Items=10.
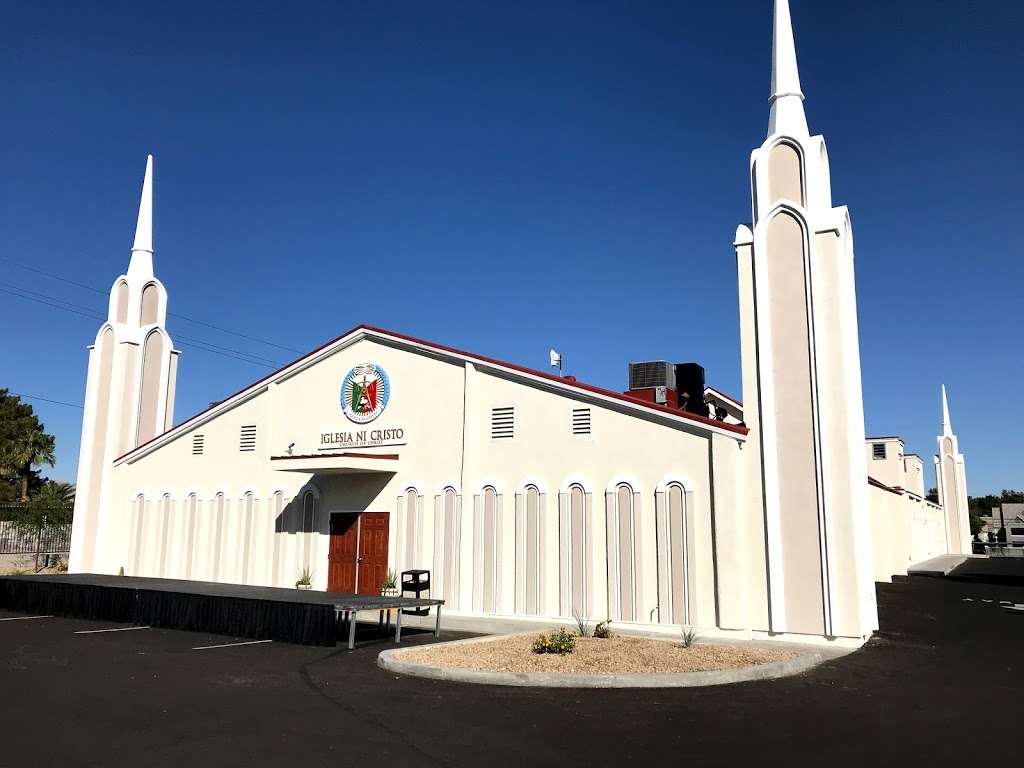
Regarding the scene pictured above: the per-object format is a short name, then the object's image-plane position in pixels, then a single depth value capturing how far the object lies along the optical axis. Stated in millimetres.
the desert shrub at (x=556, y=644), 13070
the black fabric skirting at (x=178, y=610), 15258
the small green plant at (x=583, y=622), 15617
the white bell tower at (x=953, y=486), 62625
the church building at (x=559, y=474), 15922
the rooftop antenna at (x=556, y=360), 22580
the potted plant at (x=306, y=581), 22000
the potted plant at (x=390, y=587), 20438
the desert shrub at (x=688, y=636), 13827
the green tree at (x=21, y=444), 50344
